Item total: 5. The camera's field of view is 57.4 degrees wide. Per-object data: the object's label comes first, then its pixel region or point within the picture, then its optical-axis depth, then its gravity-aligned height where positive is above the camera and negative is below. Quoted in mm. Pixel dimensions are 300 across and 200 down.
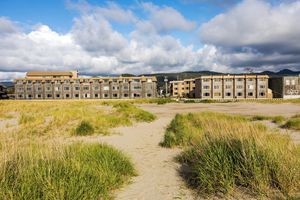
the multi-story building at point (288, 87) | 97162 +1704
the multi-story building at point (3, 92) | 106288 +851
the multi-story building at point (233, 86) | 99062 +2141
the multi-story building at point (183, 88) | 120200 +2124
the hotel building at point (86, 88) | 95688 +2126
